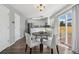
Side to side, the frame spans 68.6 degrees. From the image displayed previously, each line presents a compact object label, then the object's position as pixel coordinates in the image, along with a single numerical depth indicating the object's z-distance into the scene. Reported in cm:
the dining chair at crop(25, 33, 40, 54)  207
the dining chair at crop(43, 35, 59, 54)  204
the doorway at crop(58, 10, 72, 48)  295
